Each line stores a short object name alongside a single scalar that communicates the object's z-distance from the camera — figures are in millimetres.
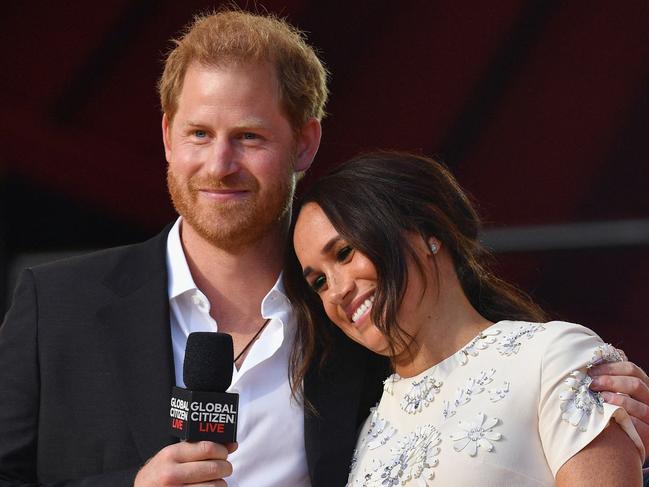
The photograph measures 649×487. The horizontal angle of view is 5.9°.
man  6995
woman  6807
